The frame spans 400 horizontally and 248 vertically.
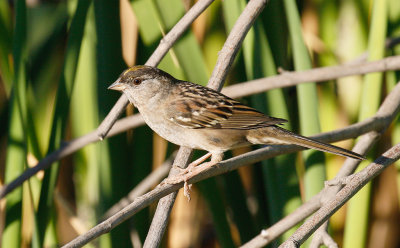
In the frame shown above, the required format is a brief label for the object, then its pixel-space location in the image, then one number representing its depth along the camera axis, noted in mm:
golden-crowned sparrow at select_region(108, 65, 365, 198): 4730
